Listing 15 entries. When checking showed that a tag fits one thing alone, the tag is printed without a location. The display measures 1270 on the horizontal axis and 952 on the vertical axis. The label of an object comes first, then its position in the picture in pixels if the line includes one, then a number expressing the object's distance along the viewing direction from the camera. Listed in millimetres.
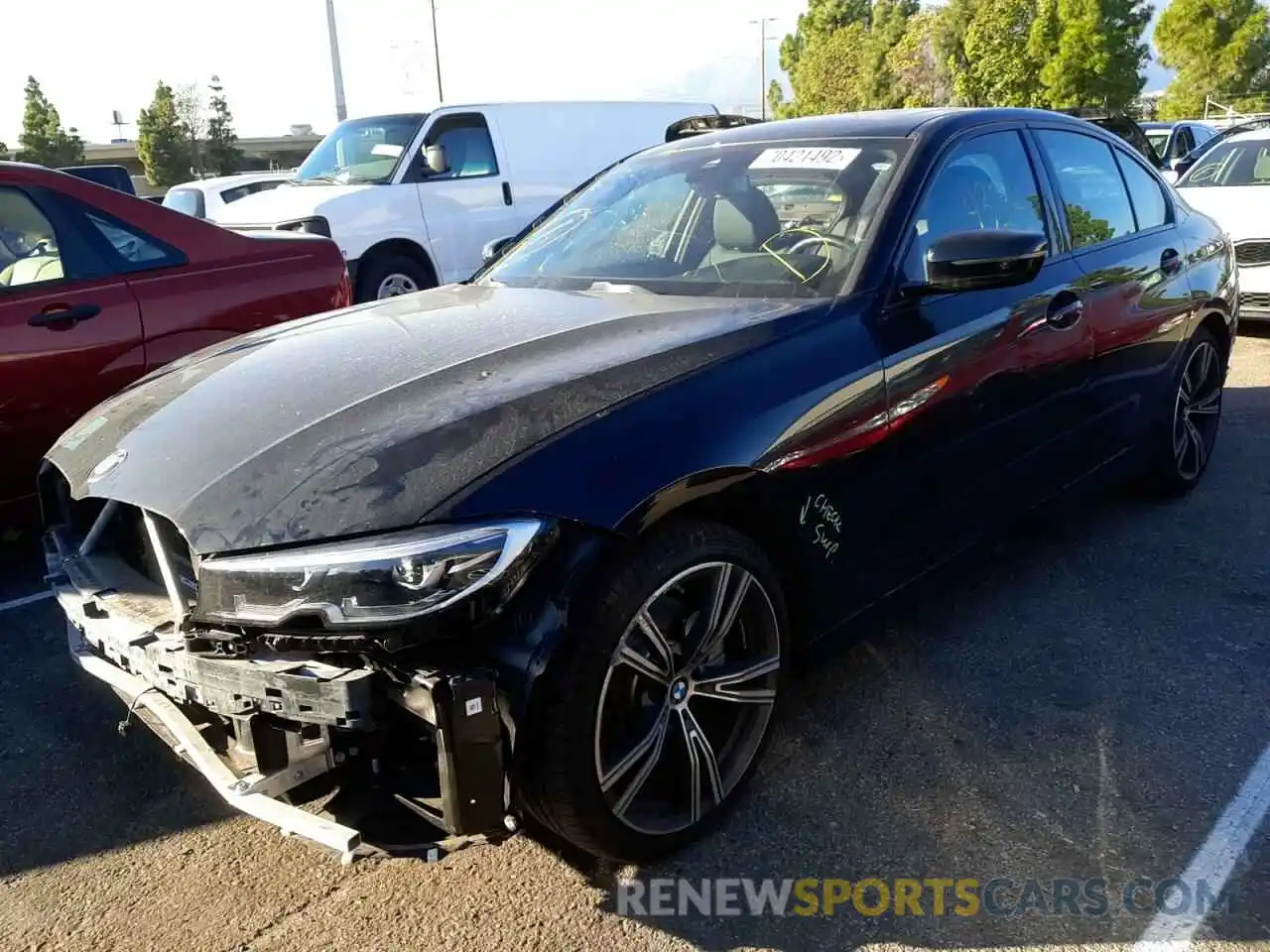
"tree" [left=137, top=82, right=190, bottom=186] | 48406
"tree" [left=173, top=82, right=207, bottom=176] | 50469
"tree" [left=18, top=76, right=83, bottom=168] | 49500
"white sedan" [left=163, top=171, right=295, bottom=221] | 13562
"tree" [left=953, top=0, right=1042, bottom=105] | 39188
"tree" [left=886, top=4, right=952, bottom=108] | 45356
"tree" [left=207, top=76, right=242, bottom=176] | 52312
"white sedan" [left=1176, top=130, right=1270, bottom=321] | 8086
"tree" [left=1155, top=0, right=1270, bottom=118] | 35531
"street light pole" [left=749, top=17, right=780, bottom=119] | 66281
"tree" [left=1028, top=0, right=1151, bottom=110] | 36594
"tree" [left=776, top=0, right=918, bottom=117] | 52344
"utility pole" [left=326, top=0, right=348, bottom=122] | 25047
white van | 9180
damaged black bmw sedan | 2061
